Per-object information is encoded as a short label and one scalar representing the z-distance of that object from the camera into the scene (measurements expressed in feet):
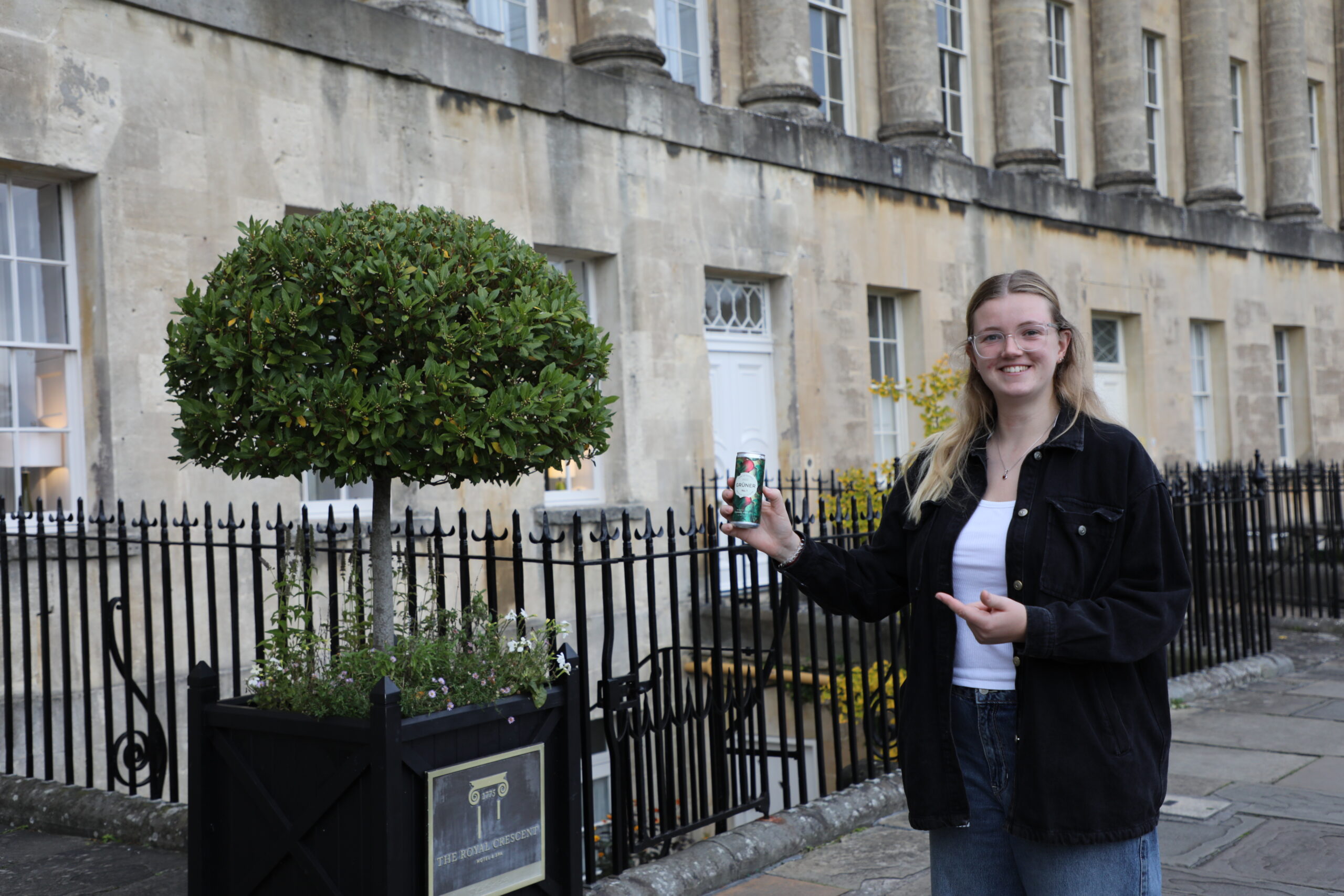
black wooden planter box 11.95
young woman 8.43
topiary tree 12.54
